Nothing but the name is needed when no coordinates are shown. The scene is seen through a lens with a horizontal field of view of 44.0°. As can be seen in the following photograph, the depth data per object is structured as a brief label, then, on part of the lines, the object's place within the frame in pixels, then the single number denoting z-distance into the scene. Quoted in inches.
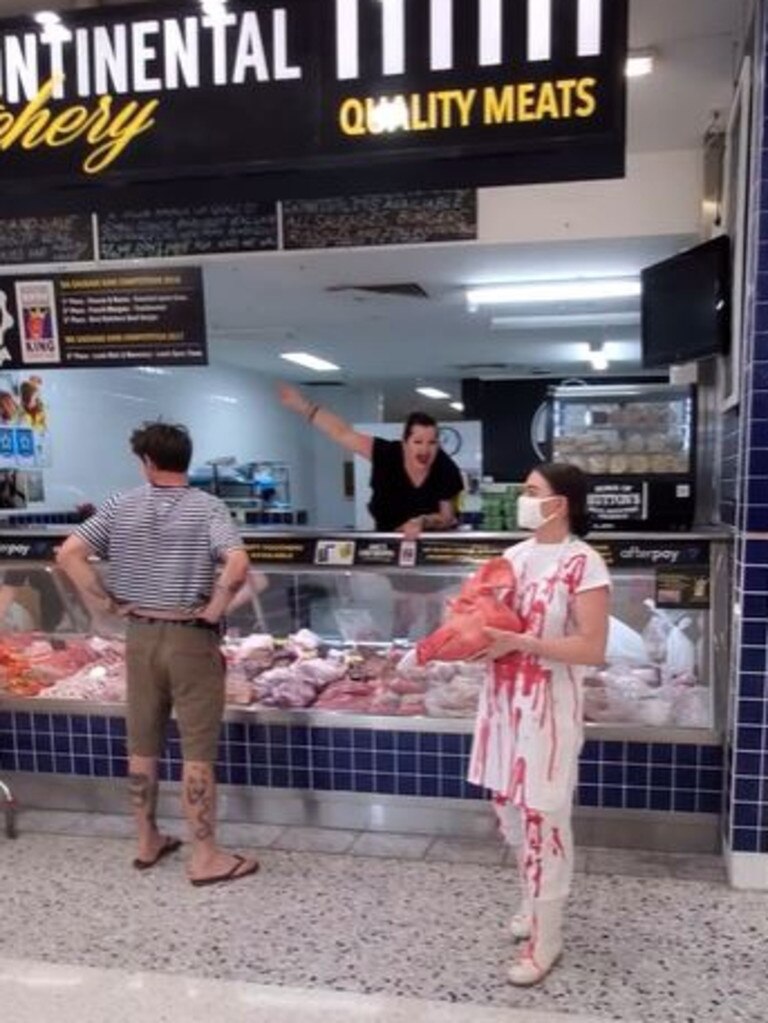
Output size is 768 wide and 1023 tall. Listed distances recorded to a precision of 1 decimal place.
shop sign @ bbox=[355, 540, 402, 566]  147.6
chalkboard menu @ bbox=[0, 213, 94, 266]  213.5
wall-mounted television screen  152.4
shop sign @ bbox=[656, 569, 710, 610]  139.9
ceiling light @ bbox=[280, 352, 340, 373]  445.4
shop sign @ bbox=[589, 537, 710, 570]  139.0
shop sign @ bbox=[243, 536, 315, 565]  151.5
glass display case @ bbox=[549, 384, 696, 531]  164.2
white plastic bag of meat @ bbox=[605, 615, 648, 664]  148.9
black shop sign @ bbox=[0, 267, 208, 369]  207.9
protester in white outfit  99.9
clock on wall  498.9
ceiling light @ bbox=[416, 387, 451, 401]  589.9
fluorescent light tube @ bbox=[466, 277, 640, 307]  274.7
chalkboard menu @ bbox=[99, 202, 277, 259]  208.7
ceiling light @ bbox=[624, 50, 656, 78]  153.7
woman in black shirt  166.1
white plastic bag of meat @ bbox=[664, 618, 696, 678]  146.1
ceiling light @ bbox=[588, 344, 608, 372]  410.5
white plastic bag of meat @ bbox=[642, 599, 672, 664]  147.1
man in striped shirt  129.8
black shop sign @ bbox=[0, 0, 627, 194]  96.7
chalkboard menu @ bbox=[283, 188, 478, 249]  205.8
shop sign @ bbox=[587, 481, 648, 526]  164.1
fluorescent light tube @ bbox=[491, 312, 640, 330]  331.6
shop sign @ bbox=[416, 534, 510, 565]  145.4
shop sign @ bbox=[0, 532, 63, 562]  162.9
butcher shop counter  140.1
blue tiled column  121.8
